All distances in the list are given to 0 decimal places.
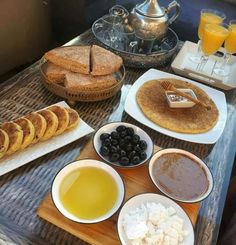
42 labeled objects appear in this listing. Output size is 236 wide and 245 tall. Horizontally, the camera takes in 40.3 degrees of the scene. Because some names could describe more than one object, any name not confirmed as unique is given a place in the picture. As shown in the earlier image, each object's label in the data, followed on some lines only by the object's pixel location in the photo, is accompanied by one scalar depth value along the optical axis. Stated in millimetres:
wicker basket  1004
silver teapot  1285
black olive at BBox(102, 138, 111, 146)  833
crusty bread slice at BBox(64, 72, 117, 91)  1013
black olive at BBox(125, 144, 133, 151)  825
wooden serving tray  666
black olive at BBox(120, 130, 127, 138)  854
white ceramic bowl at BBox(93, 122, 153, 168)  819
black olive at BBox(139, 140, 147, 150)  844
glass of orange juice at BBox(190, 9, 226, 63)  1340
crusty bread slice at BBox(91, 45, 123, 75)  1085
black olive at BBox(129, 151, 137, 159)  815
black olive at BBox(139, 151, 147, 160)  822
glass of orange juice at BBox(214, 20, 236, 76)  1250
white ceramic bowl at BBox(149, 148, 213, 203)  741
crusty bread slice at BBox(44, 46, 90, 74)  1072
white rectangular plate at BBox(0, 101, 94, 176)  790
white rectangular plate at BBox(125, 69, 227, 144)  975
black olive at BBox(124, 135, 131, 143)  843
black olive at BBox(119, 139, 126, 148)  833
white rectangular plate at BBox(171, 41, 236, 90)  1262
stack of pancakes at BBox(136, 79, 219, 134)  1004
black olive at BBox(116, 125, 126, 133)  873
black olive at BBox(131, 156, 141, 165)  811
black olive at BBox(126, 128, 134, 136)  865
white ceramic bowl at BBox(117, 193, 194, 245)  639
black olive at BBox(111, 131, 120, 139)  847
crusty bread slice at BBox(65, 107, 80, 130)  906
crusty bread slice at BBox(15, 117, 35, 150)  815
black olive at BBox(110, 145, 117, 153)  815
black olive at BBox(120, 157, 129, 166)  804
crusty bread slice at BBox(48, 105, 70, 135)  879
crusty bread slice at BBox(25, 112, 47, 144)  836
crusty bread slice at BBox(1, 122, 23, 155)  792
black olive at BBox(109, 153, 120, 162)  808
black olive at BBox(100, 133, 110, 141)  851
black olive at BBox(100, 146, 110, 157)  818
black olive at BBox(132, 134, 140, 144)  845
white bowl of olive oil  670
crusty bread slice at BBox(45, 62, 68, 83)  1044
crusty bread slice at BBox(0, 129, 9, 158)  776
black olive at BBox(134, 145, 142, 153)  827
